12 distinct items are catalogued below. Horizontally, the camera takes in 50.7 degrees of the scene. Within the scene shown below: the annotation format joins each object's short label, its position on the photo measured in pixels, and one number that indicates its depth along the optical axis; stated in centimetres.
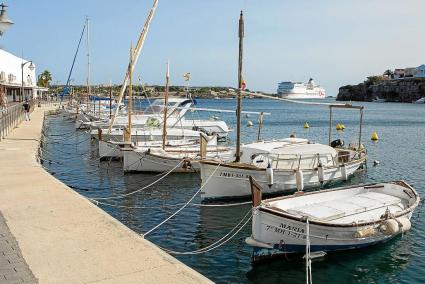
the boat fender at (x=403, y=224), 1402
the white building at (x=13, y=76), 7180
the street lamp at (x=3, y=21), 1202
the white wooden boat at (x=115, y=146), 3091
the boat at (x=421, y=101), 19112
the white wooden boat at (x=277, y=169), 1945
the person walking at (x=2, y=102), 3862
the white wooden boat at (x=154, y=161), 2642
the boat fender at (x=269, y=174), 1964
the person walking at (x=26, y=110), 4728
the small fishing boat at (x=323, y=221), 1239
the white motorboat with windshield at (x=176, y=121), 4477
